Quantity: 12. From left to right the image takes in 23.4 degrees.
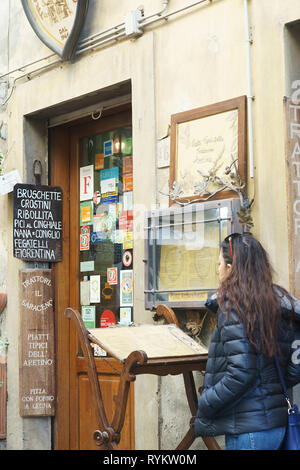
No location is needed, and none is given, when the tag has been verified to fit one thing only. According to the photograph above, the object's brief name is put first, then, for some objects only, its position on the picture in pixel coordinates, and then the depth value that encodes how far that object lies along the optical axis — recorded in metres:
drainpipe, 4.33
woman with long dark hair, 3.17
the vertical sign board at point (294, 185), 4.10
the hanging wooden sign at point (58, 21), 5.59
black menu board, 6.02
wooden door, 5.88
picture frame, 4.39
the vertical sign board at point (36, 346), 5.97
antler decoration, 4.23
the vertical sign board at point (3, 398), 6.07
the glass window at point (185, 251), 4.41
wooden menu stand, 3.60
